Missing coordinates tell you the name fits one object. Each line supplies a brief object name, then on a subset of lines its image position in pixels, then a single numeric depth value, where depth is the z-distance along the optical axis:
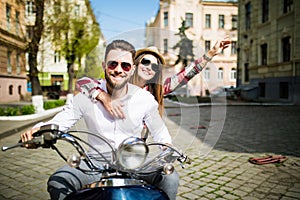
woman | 1.61
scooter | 1.28
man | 1.57
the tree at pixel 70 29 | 14.34
